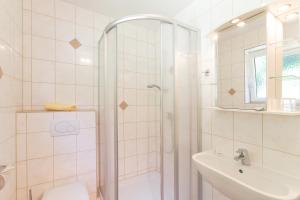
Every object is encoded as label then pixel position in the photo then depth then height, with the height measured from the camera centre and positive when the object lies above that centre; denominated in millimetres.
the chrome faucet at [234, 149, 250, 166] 1014 -398
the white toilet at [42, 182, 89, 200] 1174 -785
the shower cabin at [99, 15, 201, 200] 1230 -38
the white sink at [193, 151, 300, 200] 706 -474
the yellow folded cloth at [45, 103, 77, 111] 1404 -67
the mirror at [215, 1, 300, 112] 821 +261
